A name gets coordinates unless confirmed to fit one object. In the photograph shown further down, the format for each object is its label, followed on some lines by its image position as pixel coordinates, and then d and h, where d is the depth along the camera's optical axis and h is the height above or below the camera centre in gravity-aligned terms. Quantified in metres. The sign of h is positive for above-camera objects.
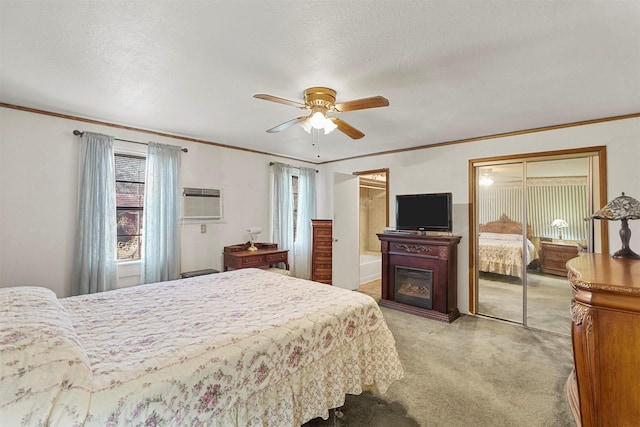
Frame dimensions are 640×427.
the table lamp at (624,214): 1.96 +0.04
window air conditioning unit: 3.99 +0.24
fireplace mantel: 3.80 -0.62
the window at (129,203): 3.54 +0.21
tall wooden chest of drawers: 5.20 -0.55
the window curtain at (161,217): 3.57 +0.04
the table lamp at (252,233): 4.48 -0.20
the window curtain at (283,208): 4.98 +0.20
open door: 5.12 -0.21
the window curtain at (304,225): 5.33 -0.09
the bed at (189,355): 1.01 -0.60
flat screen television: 3.96 +0.11
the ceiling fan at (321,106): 2.19 +0.87
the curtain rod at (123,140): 3.12 +0.95
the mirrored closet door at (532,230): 3.23 -0.13
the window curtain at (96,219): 3.07 +0.01
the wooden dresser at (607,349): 1.12 -0.52
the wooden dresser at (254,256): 4.13 -0.53
